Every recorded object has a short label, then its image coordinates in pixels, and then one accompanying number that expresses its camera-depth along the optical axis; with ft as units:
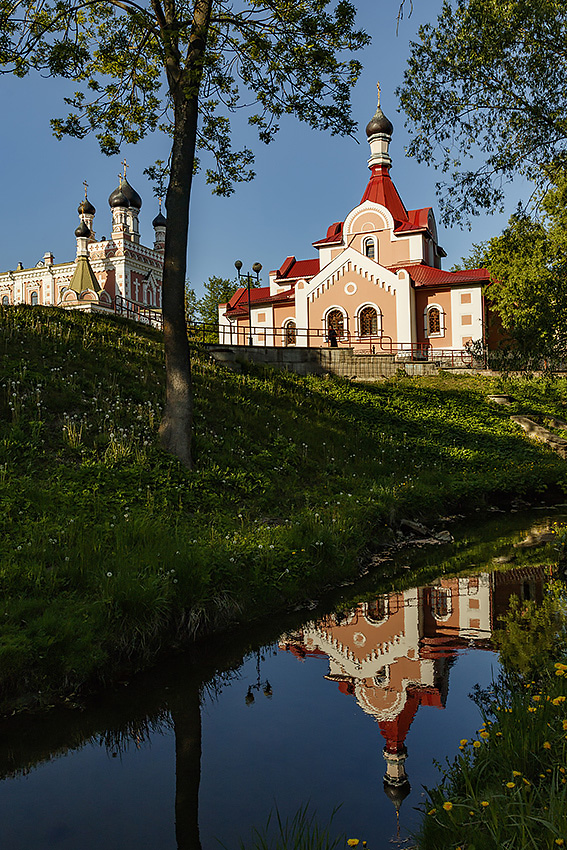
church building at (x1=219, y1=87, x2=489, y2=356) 117.60
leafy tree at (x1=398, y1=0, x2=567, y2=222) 34.19
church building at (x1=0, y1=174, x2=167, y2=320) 213.87
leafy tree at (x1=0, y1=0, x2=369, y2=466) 35.42
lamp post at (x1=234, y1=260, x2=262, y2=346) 98.71
